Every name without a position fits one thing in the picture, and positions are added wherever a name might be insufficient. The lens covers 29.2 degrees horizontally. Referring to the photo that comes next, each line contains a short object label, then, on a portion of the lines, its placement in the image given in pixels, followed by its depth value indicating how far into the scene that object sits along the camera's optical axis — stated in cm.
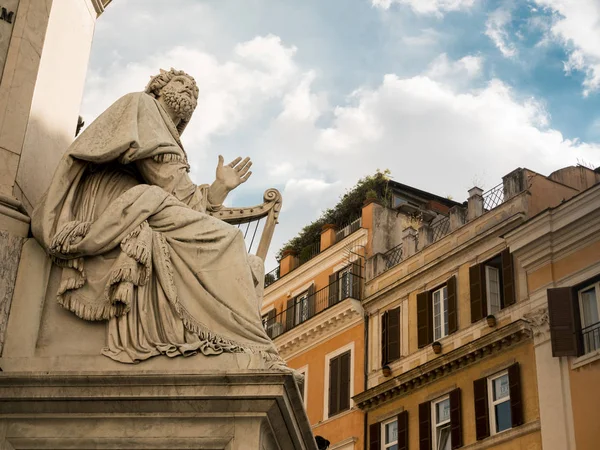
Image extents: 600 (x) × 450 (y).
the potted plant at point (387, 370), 3700
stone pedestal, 654
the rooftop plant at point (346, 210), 4725
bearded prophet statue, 695
